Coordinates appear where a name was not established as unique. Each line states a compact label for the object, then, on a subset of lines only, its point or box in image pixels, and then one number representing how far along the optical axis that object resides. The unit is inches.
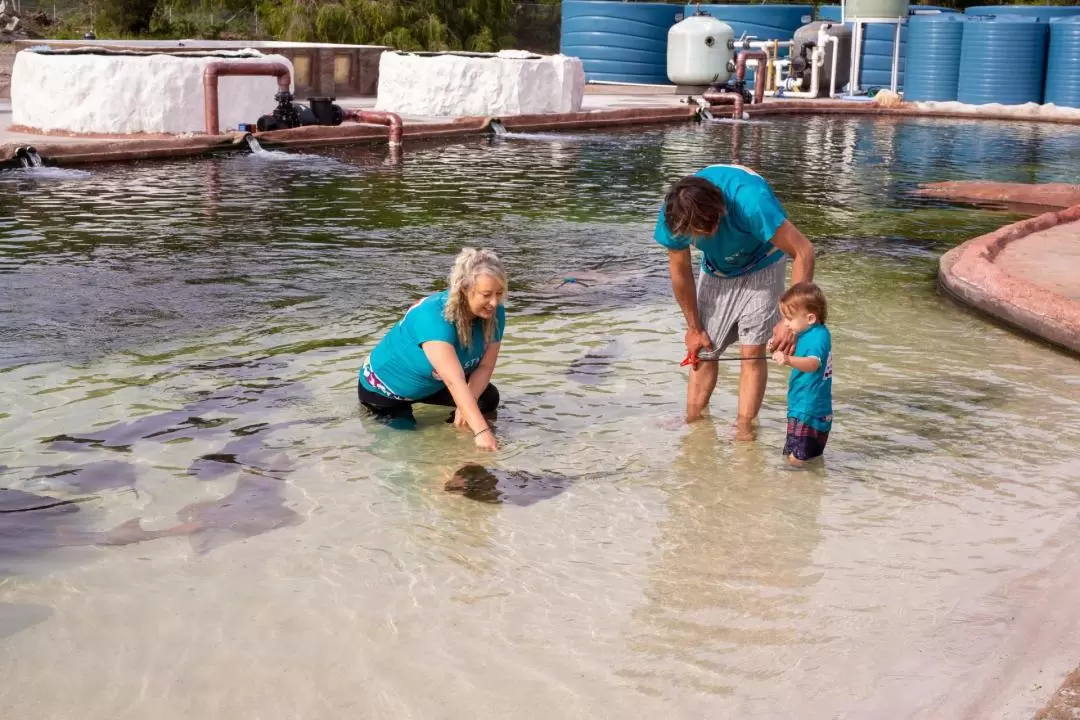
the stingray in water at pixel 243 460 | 205.3
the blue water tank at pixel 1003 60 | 1060.5
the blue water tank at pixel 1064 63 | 1041.5
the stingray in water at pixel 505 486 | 196.1
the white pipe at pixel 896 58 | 1133.7
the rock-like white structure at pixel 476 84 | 832.9
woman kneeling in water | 193.9
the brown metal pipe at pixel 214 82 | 641.6
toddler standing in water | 195.9
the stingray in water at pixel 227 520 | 178.7
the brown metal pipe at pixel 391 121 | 690.8
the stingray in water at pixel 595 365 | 265.9
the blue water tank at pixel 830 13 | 1301.7
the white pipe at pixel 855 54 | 1148.5
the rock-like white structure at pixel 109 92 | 647.8
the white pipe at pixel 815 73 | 1159.0
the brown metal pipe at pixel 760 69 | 1037.8
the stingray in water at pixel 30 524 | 173.9
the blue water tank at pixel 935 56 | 1099.9
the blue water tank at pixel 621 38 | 1264.8
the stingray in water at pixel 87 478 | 197.2
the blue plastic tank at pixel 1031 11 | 1123.3
